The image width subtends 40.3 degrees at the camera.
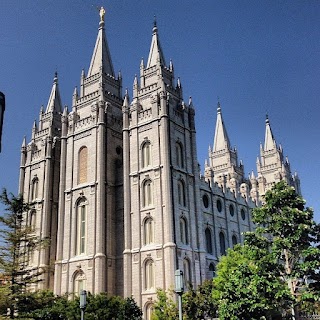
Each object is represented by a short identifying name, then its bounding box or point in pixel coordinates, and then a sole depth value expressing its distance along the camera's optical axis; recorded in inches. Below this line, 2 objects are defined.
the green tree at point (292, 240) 780.0
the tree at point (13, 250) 902.4
